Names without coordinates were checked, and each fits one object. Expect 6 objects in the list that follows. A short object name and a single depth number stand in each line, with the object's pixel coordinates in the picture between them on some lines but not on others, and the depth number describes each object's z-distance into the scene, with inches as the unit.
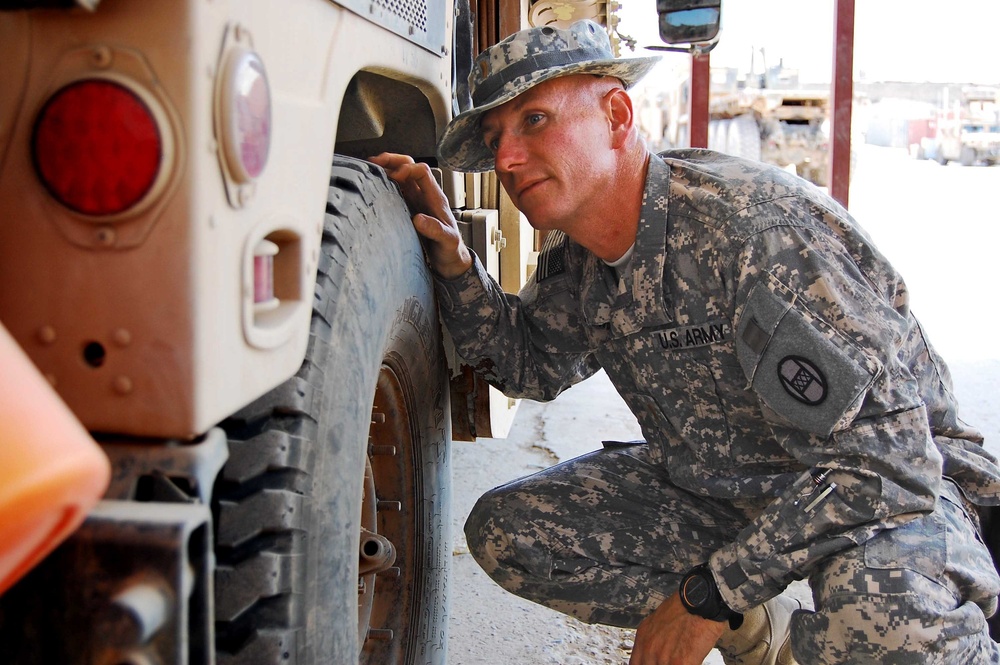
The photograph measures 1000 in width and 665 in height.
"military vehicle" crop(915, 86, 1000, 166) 752.3
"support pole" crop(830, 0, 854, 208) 208.7
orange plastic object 22.3
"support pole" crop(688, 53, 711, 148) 208.4
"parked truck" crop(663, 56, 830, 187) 473.7
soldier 60.6
